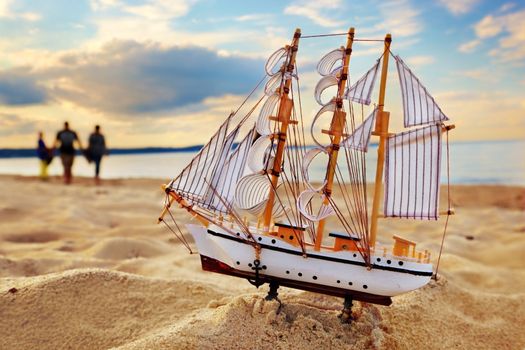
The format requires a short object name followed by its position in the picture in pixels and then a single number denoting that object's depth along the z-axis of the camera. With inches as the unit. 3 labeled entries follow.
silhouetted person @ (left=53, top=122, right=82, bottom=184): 599.5
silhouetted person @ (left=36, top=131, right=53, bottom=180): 644.7
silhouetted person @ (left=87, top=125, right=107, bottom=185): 613.9
